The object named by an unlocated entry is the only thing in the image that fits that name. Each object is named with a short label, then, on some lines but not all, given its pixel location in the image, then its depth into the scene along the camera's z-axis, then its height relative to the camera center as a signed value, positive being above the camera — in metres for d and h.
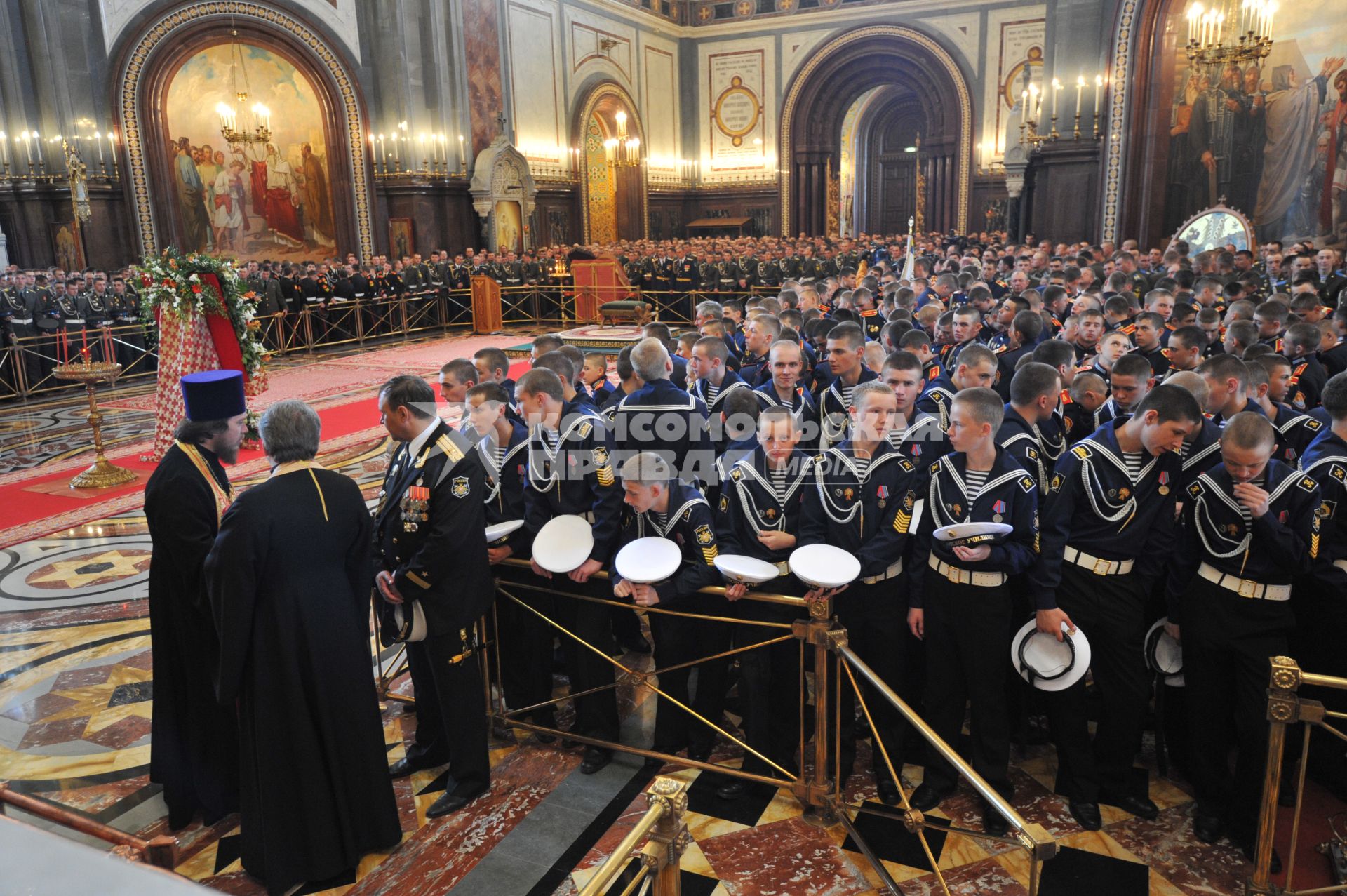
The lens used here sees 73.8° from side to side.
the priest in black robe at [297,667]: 3.18 -1.39
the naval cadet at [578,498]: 4.25 -1.09
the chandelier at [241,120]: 19.98 +3.56
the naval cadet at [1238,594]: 3.34 -1.33
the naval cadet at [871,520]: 3.82 -1.09
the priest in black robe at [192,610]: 3.57 -1.31
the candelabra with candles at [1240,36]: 12.52 +2.99
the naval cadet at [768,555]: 3.99 -1.29
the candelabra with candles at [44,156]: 17.12 +2.46
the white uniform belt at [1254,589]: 3.46 -1.29
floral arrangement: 9.29 -0.11
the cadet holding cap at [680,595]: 3.88 -1.39
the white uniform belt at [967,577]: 3.68 -1.29
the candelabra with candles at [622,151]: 29.62 +3.84
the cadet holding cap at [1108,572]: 3.63 -1.29
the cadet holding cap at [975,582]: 3.65 -1.33
